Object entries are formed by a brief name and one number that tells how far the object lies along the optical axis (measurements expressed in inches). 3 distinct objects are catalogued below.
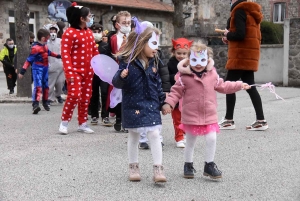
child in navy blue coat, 179.8
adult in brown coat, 279.0
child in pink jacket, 184.4
